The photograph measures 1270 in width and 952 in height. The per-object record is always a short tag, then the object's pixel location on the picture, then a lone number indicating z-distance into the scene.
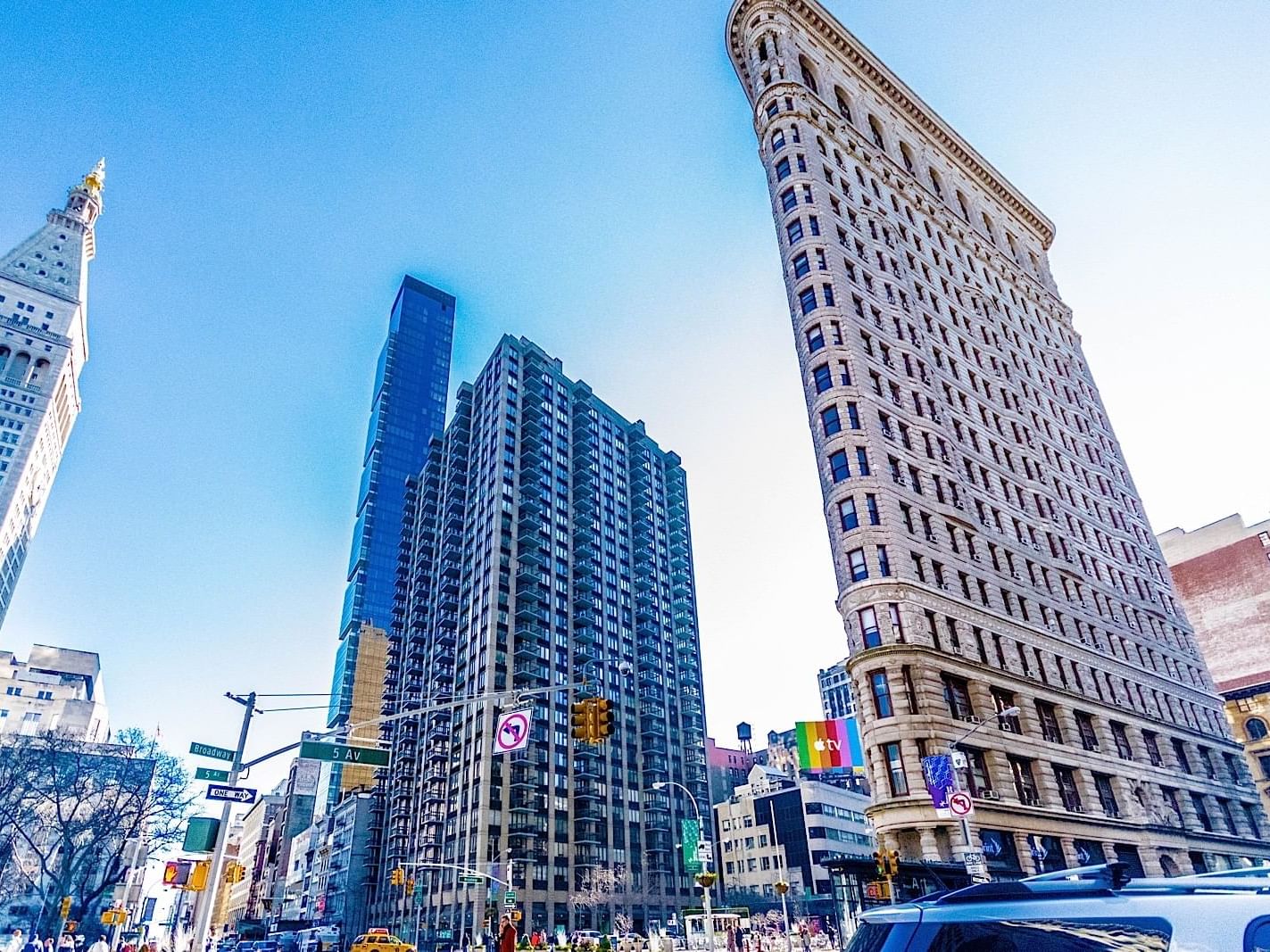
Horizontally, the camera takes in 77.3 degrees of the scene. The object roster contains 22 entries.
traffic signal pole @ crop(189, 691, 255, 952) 20.16
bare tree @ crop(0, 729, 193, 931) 59.62
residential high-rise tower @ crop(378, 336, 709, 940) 90.94
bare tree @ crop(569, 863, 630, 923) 90.19
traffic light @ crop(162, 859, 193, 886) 28.36
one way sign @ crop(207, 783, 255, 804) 21.18
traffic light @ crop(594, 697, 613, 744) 21.84
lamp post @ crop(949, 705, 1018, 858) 27.47
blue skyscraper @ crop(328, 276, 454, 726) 171.38
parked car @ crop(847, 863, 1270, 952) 3.67
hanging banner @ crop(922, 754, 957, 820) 30.75
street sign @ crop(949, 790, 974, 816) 26.81
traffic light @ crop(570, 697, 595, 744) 21.70
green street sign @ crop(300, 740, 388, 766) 22.23
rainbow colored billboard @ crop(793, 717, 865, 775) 37.09
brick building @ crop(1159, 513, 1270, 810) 86.31
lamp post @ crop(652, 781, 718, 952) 34.31
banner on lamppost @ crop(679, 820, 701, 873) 39.08
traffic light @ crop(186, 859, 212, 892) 25.38
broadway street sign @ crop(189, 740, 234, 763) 22.25
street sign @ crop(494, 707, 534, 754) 28.47
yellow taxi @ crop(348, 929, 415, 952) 36.84
